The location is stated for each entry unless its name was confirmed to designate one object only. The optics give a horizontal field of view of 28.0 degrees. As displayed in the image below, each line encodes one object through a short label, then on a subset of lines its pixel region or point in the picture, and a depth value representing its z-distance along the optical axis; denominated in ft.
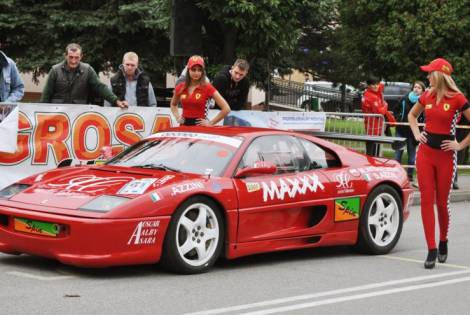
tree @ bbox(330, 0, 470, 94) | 78.48
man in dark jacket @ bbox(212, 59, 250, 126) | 39.65
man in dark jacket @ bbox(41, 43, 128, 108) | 38.40
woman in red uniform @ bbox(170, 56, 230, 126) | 34.32
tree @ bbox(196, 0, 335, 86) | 66.08
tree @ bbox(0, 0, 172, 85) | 79.61
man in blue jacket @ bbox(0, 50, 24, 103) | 38.58
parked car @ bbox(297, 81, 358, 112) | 142.04
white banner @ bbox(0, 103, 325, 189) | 36.70
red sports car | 23.77
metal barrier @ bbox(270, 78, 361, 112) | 140.15
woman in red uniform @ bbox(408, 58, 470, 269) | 28.19
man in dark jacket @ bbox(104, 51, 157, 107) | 40.70
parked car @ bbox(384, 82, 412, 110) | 135.44
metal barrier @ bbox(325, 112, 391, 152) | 48.67
